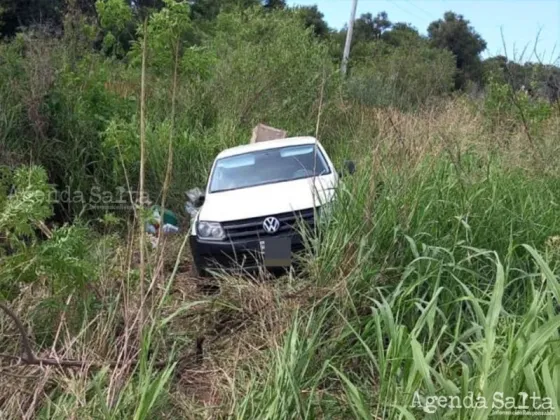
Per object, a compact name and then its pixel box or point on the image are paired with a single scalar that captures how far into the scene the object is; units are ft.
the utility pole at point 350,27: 71.74
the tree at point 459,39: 129.59
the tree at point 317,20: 119.65
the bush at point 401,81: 39.93
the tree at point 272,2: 116.02
